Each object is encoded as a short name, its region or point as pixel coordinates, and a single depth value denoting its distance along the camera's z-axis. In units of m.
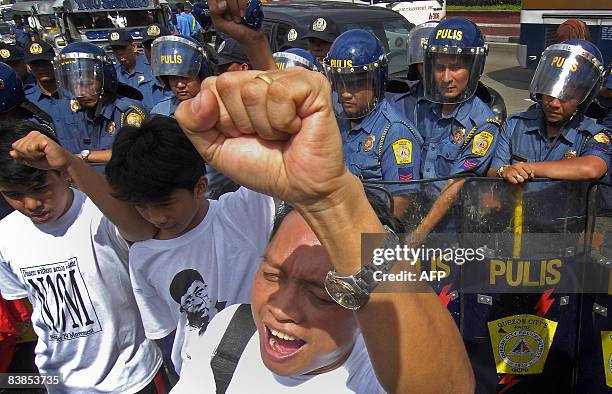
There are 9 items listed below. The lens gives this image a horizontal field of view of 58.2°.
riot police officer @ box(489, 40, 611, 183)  2.67
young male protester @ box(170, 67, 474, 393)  0.82
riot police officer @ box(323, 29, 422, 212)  2.71
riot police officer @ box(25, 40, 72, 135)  4.86
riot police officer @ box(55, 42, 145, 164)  3.86
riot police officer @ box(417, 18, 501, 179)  2.90
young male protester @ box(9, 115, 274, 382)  1.76
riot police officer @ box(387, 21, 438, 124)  3.72
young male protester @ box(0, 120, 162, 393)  1.99
